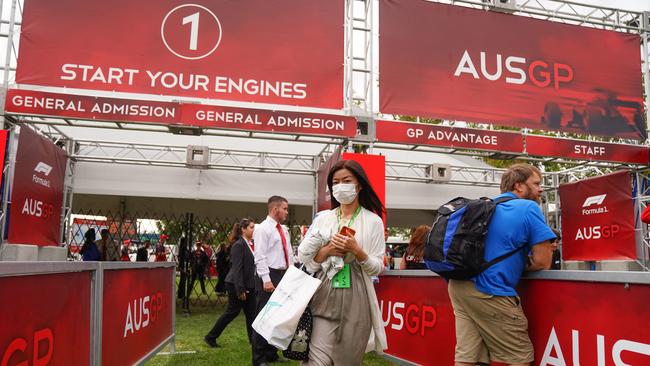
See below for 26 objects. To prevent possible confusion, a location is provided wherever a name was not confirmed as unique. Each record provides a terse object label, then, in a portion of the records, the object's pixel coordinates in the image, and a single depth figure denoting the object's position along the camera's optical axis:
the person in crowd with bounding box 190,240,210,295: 11.18
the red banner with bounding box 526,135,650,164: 7.88
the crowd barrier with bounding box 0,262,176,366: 1.87
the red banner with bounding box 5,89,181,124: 6.32
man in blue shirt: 2.42
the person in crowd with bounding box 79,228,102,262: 9.80
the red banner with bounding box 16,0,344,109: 6.79
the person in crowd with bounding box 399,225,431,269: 5.88
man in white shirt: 5.11
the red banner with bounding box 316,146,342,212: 7.49
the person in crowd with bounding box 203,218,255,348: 5.53
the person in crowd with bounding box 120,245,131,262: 13.29
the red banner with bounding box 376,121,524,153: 7.26
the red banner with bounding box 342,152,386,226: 6.66
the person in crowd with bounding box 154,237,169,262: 14.01
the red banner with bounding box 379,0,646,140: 7.71
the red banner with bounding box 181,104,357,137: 6.74
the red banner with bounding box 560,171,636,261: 9.02
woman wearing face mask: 2.39
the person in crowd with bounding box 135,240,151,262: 13.77
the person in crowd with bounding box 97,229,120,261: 10.80
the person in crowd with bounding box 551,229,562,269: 7.83
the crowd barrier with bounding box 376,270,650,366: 2.07
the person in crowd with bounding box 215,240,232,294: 9.68
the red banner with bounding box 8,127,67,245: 6.87
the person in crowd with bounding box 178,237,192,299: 10.59
